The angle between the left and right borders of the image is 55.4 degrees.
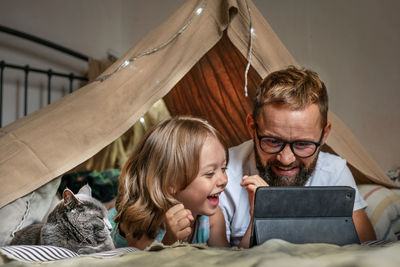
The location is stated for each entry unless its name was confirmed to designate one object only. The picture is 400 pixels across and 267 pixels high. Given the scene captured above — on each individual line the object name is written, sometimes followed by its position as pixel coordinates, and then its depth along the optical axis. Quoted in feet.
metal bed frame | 7.97
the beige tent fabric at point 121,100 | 3.75
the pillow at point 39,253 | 2.74
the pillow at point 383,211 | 4.88
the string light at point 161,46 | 4.40
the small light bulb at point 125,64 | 4.42
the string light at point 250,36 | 4.56
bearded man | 4.08
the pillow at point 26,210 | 3.66
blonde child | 3.94
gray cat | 3.37
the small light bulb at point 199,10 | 4.60
